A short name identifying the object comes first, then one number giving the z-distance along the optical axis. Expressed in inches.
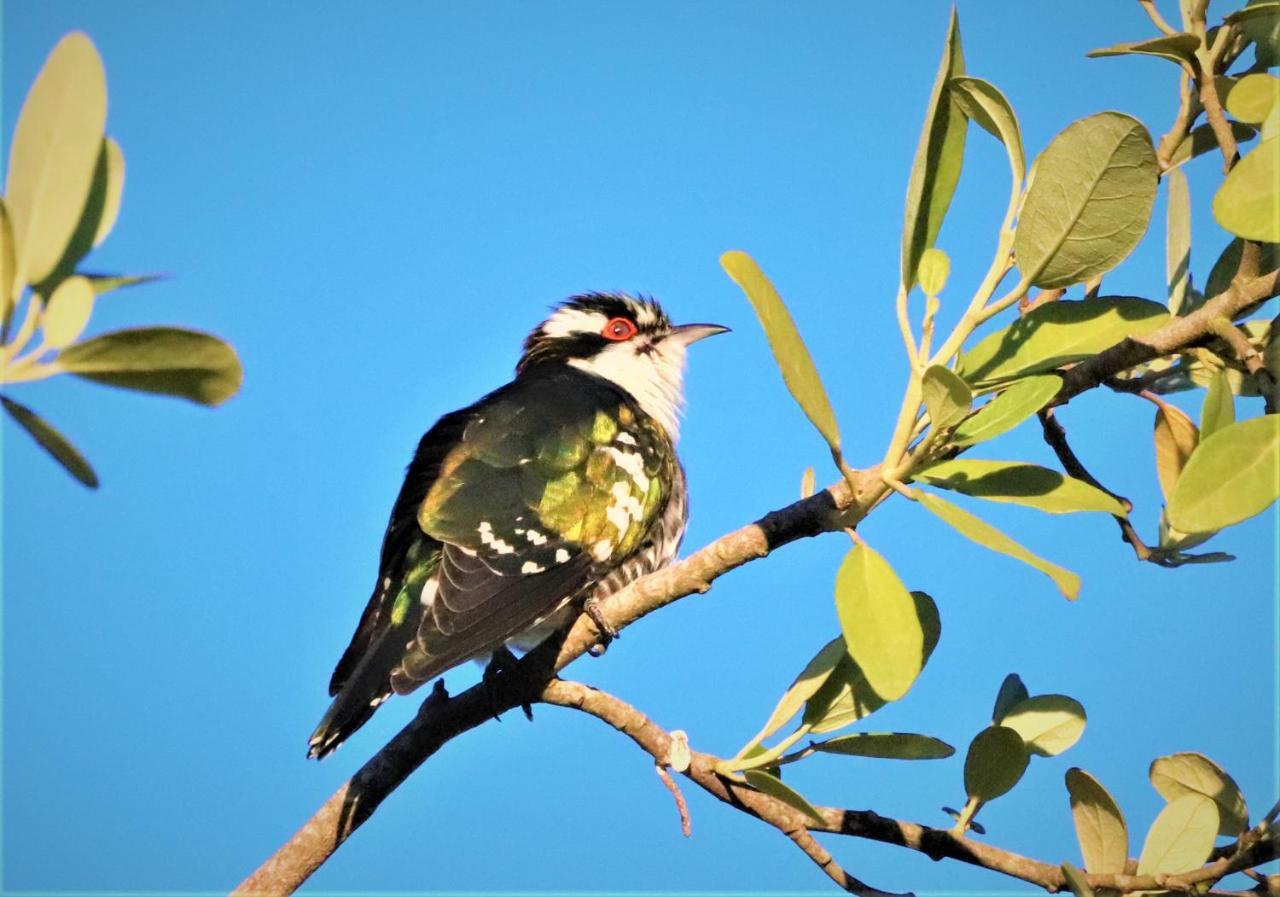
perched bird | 195.3
